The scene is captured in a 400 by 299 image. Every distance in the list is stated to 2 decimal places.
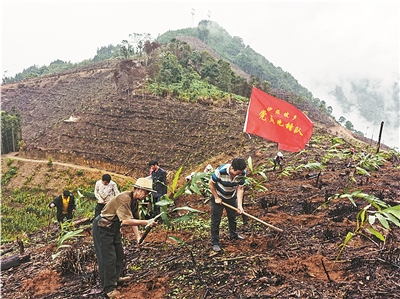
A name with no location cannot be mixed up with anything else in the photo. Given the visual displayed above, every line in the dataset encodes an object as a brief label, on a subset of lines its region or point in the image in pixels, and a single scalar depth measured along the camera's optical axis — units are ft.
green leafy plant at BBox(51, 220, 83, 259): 10.55
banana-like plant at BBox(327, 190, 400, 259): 7.37
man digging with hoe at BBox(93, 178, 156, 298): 9.96
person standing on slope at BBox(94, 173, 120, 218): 18.16
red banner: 16.81
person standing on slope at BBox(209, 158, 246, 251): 12.11
